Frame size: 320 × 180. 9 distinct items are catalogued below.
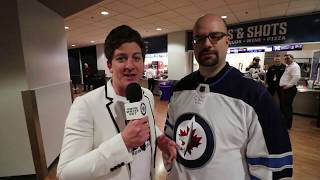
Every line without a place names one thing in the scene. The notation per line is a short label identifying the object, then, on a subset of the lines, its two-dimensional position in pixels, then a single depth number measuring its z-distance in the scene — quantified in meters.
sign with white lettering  5.80
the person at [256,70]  5.54
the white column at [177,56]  8.34
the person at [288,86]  4.58
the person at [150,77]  9.50
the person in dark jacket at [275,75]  5.02
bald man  0.97
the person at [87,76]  12.41
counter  5.54
